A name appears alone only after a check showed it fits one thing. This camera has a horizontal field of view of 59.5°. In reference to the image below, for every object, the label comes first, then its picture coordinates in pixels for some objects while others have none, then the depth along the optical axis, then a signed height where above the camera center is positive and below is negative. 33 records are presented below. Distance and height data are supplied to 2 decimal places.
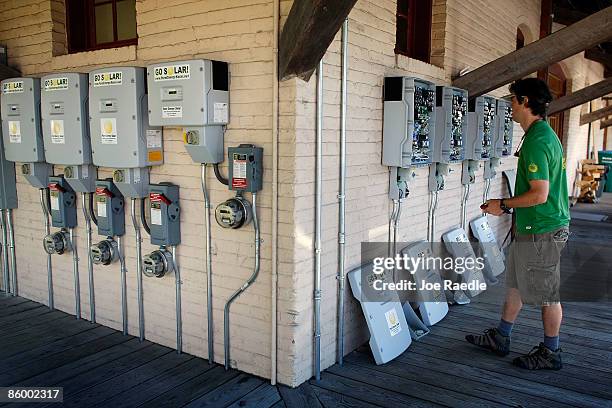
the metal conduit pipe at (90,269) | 4.60 -1.14
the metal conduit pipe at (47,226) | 4.88 -0.81
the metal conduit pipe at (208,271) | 3.74 -0.93
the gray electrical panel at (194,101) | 3.42 +0.25
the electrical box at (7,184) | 5.16 -0.45
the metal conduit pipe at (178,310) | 4.04 -1.29
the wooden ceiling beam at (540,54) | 4.83 +0.82
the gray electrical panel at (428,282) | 4.70 -1.32
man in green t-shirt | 3.62 -0.49
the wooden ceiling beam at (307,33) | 2.86 +0.60
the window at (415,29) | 5.21 +1.10
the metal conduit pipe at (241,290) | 3.52 -1.02
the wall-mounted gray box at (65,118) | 4.23 +0.17
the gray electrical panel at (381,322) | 3.94 -1.38
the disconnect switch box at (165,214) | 3.88 -0.54
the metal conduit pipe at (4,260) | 5.40 -1.24
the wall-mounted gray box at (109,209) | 4.26 -0.56
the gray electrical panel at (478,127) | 5.77 +0.15
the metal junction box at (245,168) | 3.40 -0.18
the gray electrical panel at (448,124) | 4.95 +0.16
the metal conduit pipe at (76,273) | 4.84 -1.21
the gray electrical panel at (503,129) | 6.49 +0.14
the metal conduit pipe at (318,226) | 3.47 -0.57
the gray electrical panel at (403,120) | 4.15 +0.16
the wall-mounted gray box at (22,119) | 4.56 +0.17
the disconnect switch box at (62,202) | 4.67 -0.56
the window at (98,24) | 4.53 +1.01
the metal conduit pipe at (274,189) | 3.28 -0.32
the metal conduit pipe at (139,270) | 4.22 -1.04
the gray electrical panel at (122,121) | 3.82 +0.13
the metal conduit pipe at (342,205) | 3.66 -0.46
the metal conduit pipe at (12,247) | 5.37 -1.09
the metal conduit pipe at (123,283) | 4.42 -1.20
